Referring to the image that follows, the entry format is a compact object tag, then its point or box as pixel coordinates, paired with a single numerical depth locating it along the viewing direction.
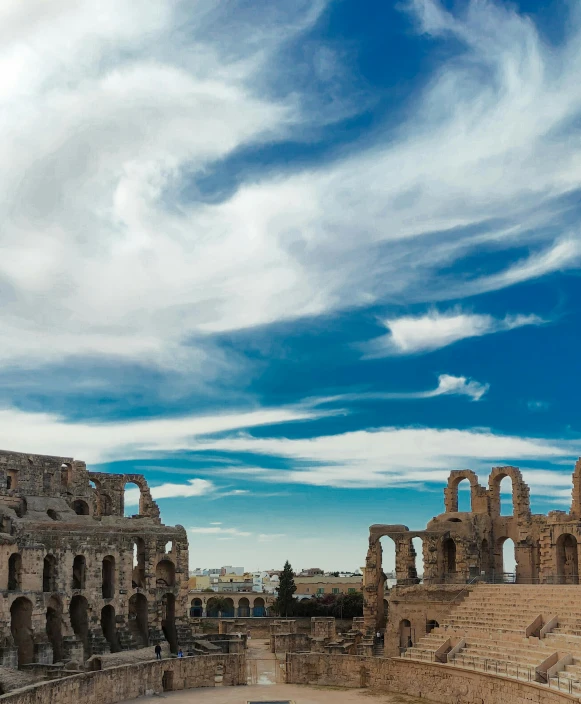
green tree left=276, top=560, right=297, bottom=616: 71.25
